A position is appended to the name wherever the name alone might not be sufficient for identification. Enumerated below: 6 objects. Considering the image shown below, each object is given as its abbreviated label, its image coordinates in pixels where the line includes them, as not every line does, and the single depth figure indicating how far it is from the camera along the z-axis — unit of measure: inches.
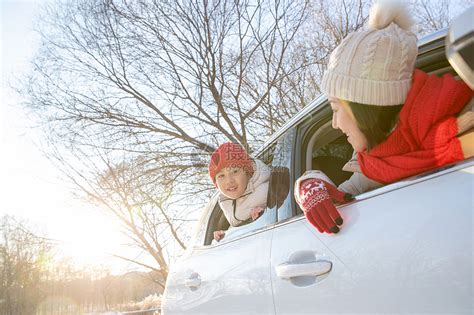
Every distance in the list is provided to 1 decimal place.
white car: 43.2
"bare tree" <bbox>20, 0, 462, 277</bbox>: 354.9
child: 99.0
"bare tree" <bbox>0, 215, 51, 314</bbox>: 1597.7
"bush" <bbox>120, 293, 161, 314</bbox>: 723.4
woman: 51.1
